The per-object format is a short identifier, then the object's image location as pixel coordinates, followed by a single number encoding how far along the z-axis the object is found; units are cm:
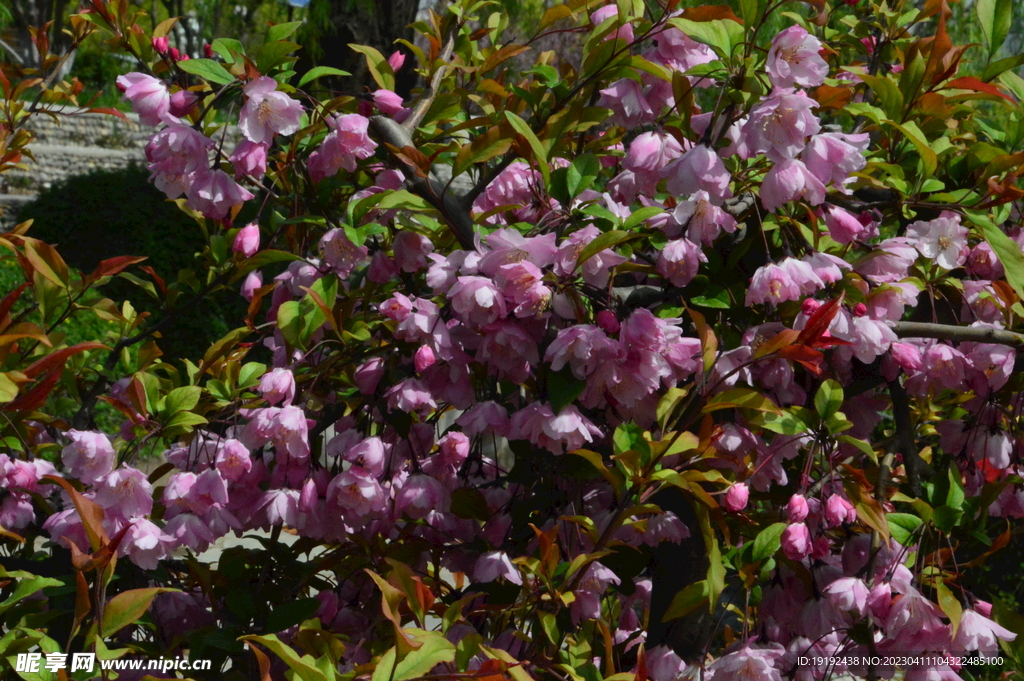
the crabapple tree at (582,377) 199
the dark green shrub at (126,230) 711
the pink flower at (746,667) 201
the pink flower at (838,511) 204
